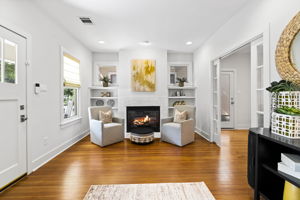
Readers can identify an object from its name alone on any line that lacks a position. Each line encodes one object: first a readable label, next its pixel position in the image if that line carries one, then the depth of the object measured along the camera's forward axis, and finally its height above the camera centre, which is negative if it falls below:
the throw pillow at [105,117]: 3.92 -0.48
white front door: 1.88 -0.10
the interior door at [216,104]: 3.50 -0.12
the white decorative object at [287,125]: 1.37 -0.25
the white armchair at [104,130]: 3.47 -0.75
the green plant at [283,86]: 1.53 +0.13
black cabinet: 1.58 -0.70
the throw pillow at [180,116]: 3.90 -0.46
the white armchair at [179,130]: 3.50 -0.76
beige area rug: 1.75 -1.15
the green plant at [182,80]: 4.88 +0.62
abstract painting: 4.55 +0.70
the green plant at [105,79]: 4.83 +0.65
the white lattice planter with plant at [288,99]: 1.46 +0.00
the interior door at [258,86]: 2.05 +0.19
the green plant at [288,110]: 1.39 -0.11
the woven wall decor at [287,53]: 1.56 +0.52
